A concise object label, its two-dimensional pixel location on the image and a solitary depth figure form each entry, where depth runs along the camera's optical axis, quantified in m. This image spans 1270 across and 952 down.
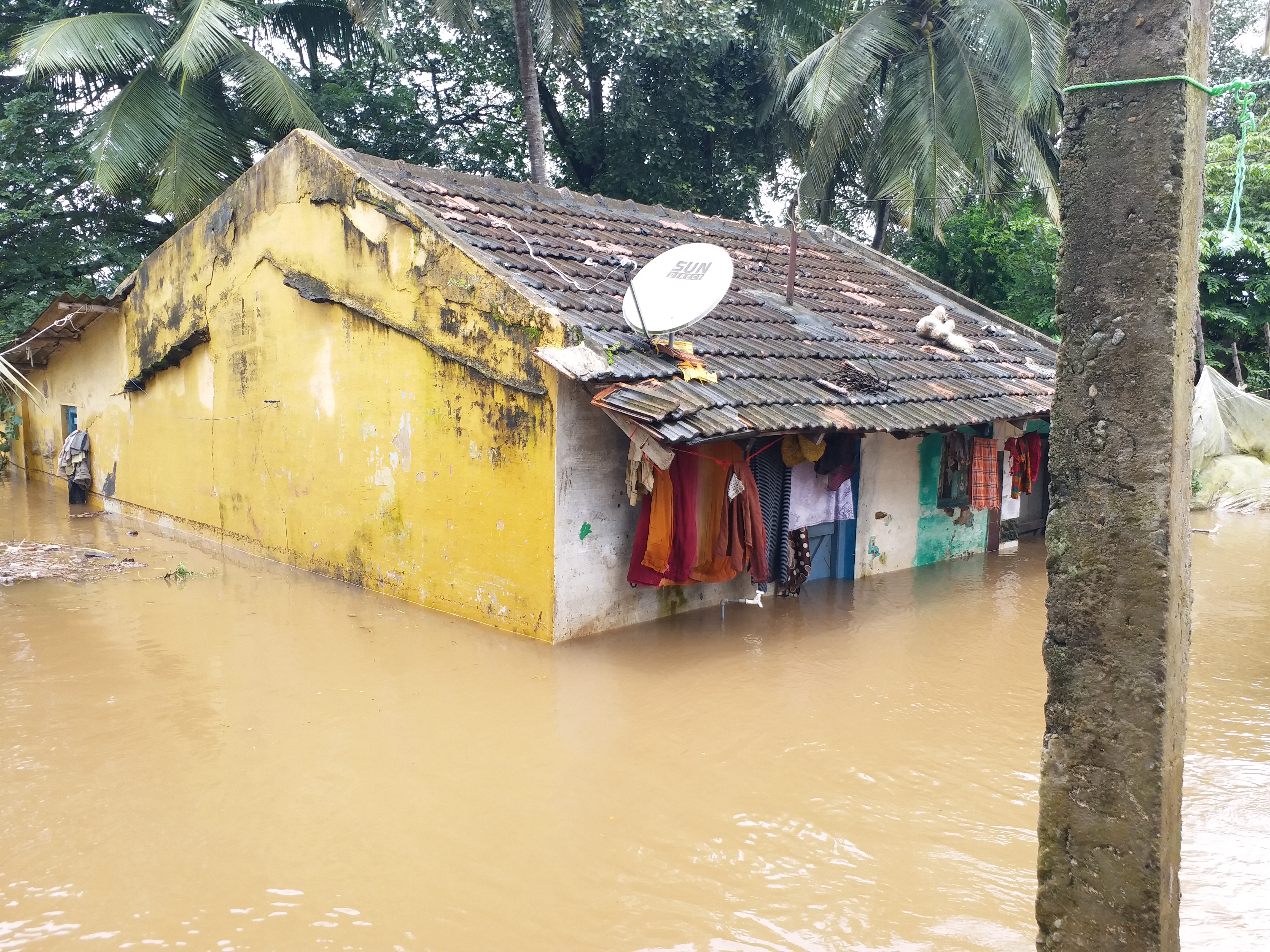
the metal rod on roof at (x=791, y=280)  10.34
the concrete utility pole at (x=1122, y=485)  2.57
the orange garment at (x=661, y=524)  7.48
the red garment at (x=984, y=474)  10.74
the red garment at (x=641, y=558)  7.61
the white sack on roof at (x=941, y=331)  11.30
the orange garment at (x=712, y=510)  7.85
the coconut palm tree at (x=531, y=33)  13.96
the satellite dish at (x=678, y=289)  7.24
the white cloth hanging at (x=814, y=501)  8.88
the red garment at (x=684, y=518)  7.57
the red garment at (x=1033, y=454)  11.80
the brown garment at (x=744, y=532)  7.93
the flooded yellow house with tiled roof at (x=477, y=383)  7.41
